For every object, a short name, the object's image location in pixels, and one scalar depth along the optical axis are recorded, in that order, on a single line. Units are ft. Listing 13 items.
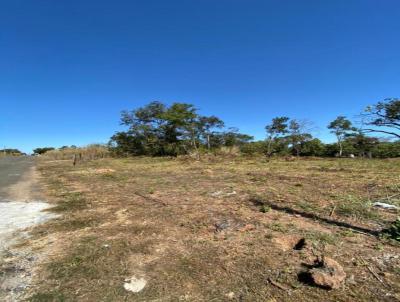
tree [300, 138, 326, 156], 103.94
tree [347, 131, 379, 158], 97.19
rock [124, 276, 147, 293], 8.27
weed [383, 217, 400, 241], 11.51
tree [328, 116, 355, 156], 99.73
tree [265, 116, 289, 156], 100.73
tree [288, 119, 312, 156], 101.79
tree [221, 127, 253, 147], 107.24
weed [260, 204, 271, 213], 16.13
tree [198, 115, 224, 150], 101.09
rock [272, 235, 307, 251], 10.97
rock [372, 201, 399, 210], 16.19
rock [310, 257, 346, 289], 8.02
